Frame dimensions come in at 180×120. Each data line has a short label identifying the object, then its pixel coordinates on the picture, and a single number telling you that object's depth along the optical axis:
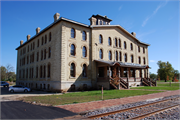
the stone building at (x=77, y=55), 24.22
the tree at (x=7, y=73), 76.69
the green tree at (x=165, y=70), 74.65
